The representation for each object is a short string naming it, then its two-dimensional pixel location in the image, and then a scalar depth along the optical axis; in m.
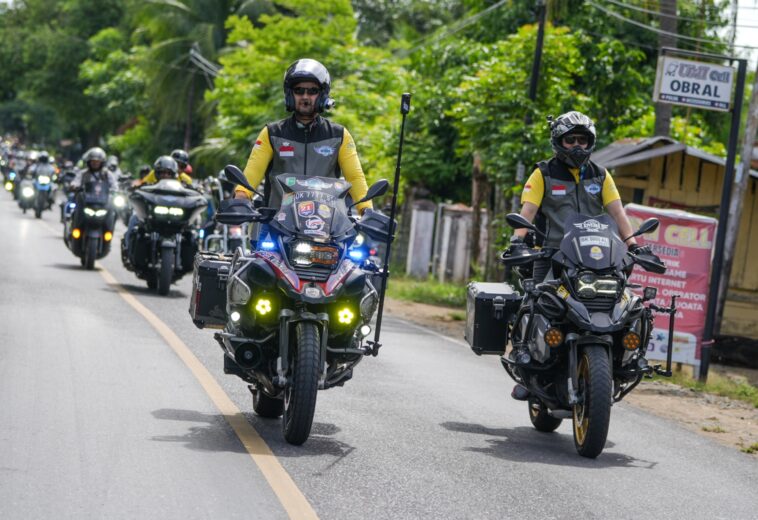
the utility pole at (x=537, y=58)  24.16
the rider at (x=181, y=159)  21.86
